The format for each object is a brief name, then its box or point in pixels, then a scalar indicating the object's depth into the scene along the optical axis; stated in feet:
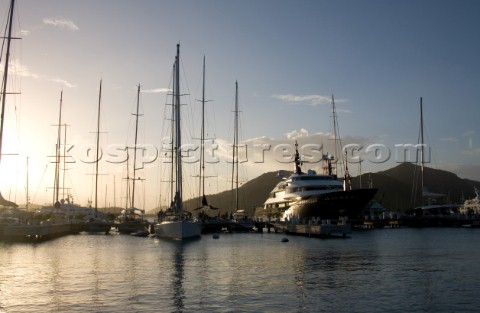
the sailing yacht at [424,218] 319.06
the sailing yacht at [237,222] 276.62
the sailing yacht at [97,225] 262.47
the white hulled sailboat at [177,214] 187.52
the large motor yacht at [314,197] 257.96
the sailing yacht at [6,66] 159.02
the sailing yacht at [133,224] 259.80
